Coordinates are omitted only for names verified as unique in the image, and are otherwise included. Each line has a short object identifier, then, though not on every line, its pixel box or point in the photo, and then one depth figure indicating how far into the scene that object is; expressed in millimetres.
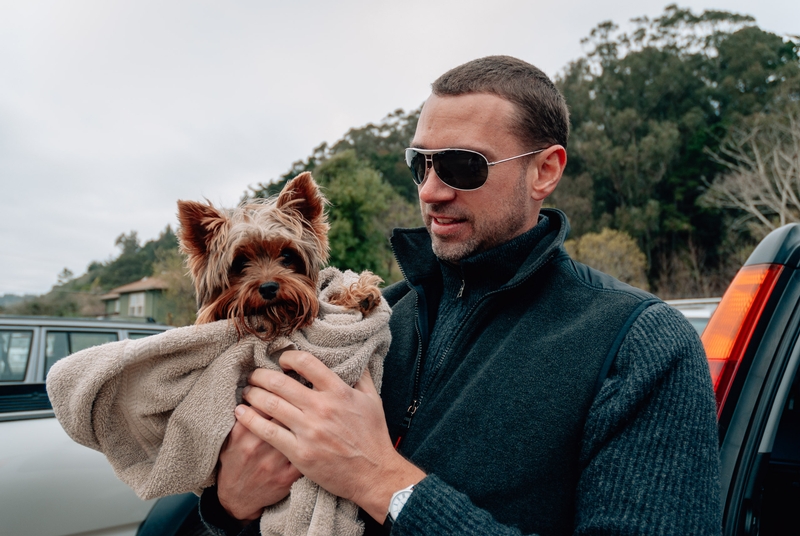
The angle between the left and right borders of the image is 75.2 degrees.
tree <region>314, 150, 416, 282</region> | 33719
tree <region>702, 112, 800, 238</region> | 33656
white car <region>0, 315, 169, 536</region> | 3143
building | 33000
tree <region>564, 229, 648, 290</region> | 34688
